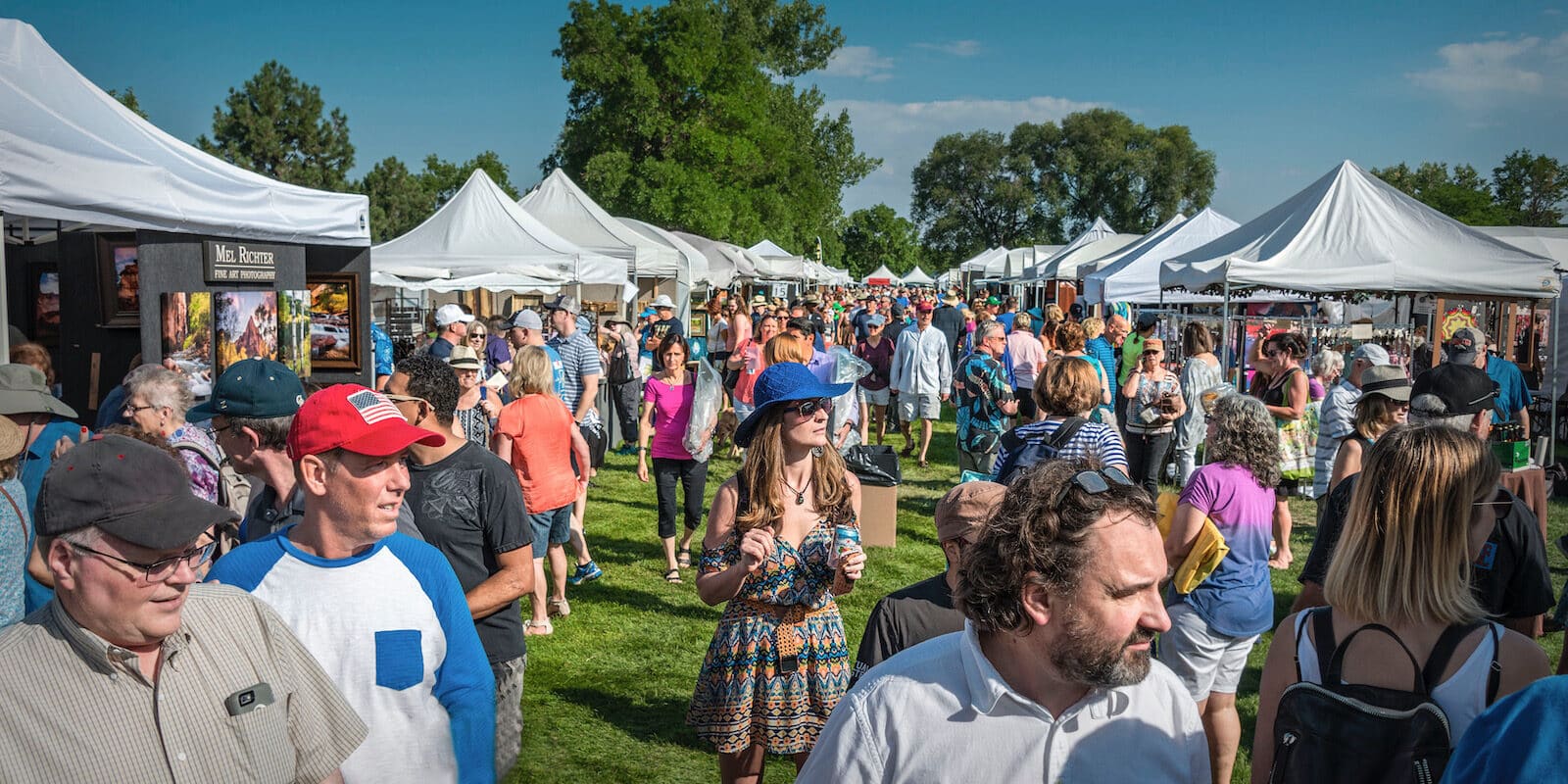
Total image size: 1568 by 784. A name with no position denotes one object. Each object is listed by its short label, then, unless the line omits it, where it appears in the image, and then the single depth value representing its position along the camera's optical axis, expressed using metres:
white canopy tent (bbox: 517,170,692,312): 16.19
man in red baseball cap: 2.43
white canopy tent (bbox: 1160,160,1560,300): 10.59
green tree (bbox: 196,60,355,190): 67.31
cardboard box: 4.67
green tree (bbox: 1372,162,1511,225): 51.78
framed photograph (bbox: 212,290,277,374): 6.17
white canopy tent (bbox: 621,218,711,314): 18.67
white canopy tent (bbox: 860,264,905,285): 58.56
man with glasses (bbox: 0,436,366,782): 1.82
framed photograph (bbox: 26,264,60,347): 9.21
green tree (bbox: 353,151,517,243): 72.03
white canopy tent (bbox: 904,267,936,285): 62.22
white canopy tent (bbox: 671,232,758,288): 23.09
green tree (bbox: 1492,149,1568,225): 60.44
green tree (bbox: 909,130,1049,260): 88.38
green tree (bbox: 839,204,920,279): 91.11
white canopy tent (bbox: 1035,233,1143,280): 24.34
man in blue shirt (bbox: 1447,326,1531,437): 8.79
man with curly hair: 1.77
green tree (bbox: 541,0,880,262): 38.00
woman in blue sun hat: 3.65
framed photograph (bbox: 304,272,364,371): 7.65
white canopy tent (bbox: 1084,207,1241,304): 17.73
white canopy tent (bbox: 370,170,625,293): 13.20
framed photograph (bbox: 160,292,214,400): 5.92
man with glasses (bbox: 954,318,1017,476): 9.12
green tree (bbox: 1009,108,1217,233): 84.31
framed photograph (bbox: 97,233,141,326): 7.34
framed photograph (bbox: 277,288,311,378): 6.70
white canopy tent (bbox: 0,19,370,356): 4.73
